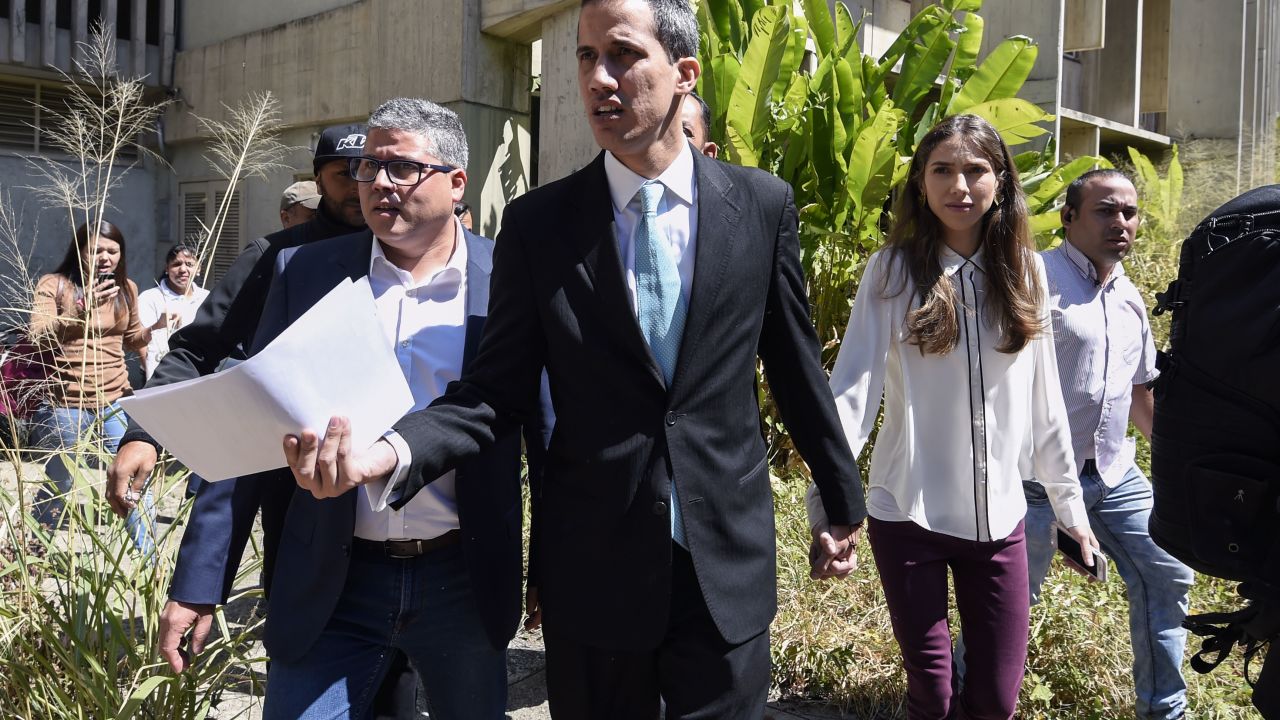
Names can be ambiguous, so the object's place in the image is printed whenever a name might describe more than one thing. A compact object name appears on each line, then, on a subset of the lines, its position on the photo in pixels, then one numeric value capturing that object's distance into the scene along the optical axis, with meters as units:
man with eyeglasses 2.48
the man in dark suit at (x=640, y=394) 2.27
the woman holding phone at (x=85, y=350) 3.36
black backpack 2.04
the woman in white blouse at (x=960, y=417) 3.16
